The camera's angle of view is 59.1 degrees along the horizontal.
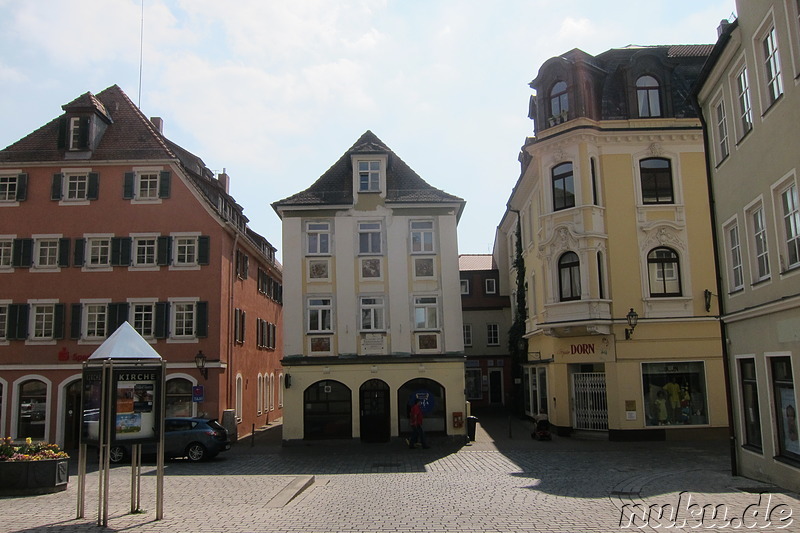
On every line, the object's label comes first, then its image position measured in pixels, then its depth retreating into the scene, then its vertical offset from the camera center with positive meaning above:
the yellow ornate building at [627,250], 27.14 +4.57
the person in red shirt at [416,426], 26.70 -2.01
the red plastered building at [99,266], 30.05 +4.93
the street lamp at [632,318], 26.66 +1.84
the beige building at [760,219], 14.14 +3.25
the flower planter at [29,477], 15.82 -2.12
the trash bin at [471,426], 28.41 -2.18
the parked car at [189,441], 24.20 -2.14
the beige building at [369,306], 29.00 +2.82
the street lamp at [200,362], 29.56 +0.66
